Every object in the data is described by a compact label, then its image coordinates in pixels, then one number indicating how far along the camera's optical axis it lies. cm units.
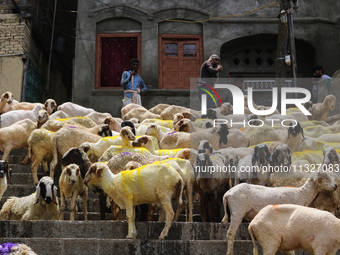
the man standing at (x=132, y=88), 1891
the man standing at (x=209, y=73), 1659
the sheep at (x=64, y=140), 1222
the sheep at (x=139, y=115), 1683
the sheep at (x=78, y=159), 1066
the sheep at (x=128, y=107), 1756
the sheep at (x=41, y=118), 1403
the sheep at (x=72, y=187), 997
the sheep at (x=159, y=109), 1844
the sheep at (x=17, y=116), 1497
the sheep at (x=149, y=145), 1128
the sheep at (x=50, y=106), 1655
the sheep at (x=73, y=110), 1722
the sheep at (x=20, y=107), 1727
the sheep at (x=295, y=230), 701
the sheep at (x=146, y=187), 898
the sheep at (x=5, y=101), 1694
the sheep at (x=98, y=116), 1625
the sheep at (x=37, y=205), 960
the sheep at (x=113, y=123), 1489
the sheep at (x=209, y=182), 976
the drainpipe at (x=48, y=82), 2526
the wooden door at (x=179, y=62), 2333
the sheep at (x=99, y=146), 1166
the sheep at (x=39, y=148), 1209
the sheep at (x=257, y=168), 958
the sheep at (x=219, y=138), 1231
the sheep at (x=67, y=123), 1359
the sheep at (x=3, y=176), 1018
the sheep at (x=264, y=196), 819
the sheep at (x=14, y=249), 591
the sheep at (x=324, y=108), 1558
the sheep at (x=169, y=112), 1702
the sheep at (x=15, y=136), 1302
